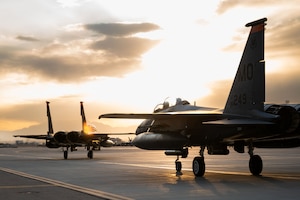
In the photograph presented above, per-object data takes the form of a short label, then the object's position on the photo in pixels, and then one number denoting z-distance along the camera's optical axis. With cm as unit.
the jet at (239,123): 1450
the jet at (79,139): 3788
